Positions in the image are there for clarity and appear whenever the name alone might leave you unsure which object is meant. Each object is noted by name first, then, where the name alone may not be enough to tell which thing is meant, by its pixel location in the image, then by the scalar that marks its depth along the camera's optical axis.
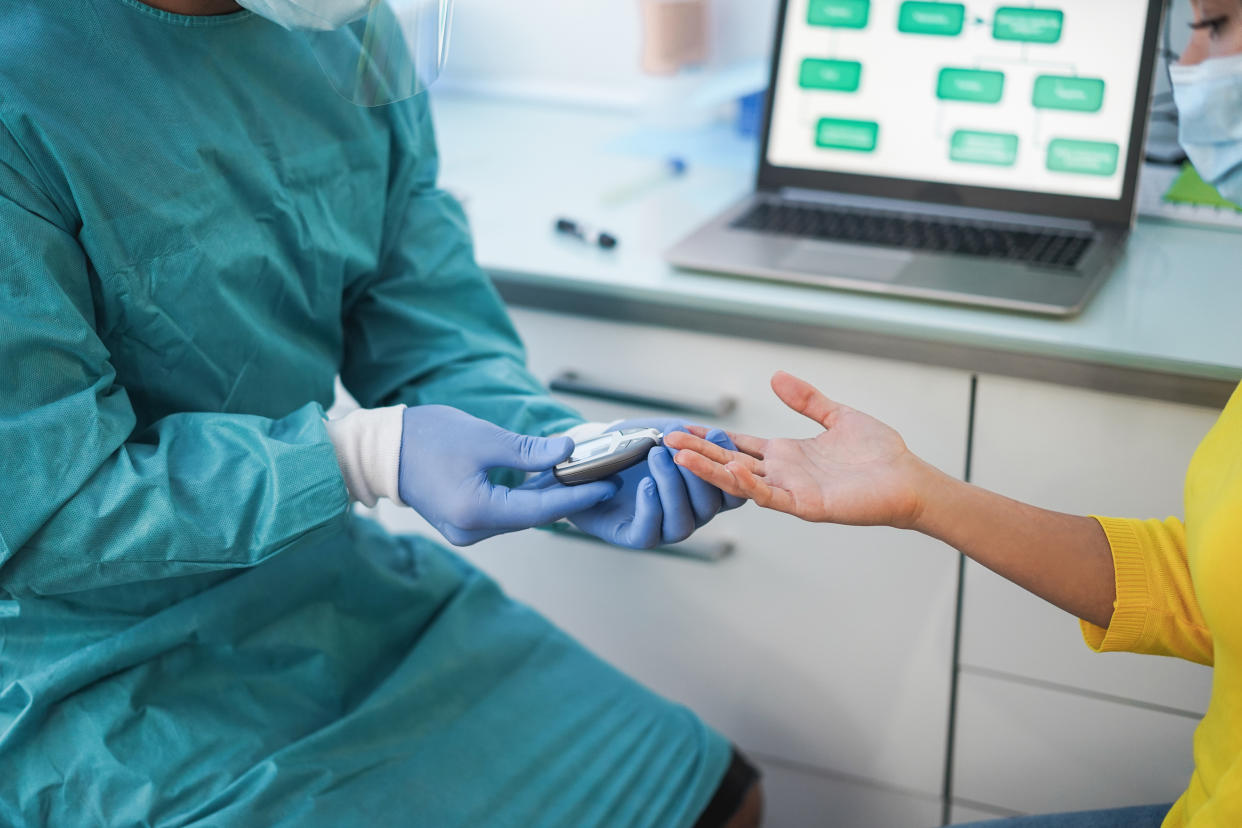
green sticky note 1.35
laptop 1.26
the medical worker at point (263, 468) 0.85
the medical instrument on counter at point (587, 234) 1.34
